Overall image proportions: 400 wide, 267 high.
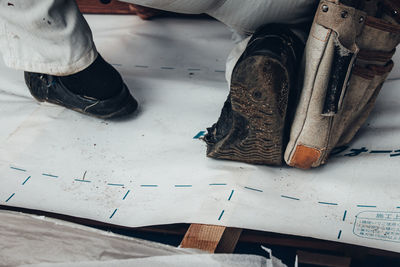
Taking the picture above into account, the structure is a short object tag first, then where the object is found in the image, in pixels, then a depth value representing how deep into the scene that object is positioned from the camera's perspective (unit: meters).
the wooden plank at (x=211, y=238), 1.55
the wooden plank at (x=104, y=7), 2.28
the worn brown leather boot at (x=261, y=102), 1.53
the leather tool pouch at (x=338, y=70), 1.52
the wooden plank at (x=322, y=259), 1.61
